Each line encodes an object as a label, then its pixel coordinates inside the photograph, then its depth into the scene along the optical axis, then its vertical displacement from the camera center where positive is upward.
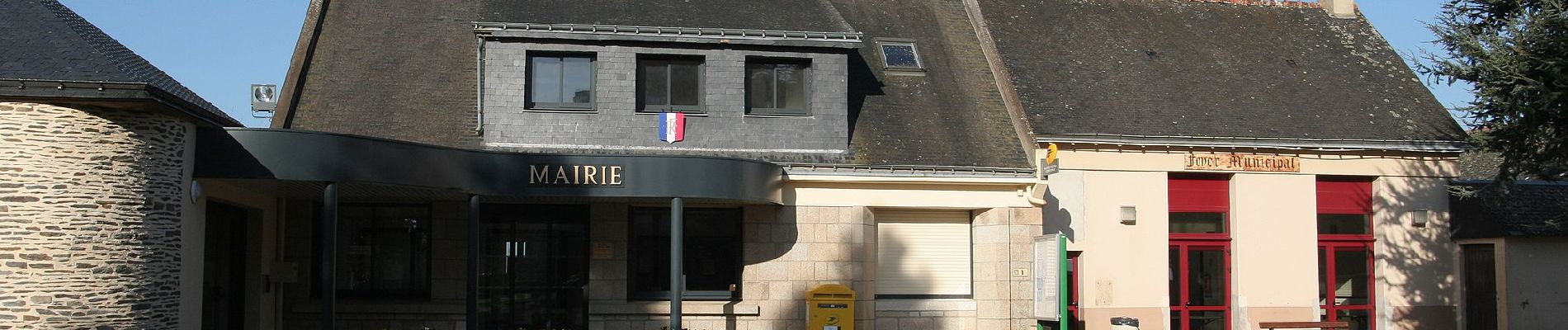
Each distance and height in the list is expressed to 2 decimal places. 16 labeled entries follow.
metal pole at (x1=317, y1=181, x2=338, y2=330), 13.96 +0.15
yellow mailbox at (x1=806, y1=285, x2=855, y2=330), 18.20 -0.45
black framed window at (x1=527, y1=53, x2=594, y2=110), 18.95 +2.47
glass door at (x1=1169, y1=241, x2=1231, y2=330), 21.16 -0.19
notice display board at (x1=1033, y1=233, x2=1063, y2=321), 18.42 -0.09
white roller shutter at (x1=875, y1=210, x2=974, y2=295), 19.64 +0.23
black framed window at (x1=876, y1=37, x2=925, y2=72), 21.81 +3.30
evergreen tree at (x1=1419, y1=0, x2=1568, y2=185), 18.14 +2.56
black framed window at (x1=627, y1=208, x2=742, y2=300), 18.83 +0.22
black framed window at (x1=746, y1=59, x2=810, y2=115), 19.56 +2.49
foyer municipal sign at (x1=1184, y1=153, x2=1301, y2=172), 20.98 +1.59
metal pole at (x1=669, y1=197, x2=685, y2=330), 16.55 +0.14
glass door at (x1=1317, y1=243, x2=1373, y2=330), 21.67 -0.15
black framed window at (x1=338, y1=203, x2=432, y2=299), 18.39 +0.23
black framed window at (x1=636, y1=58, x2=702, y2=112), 19.23 +2.47
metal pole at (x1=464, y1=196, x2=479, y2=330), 15.53 -0.02
